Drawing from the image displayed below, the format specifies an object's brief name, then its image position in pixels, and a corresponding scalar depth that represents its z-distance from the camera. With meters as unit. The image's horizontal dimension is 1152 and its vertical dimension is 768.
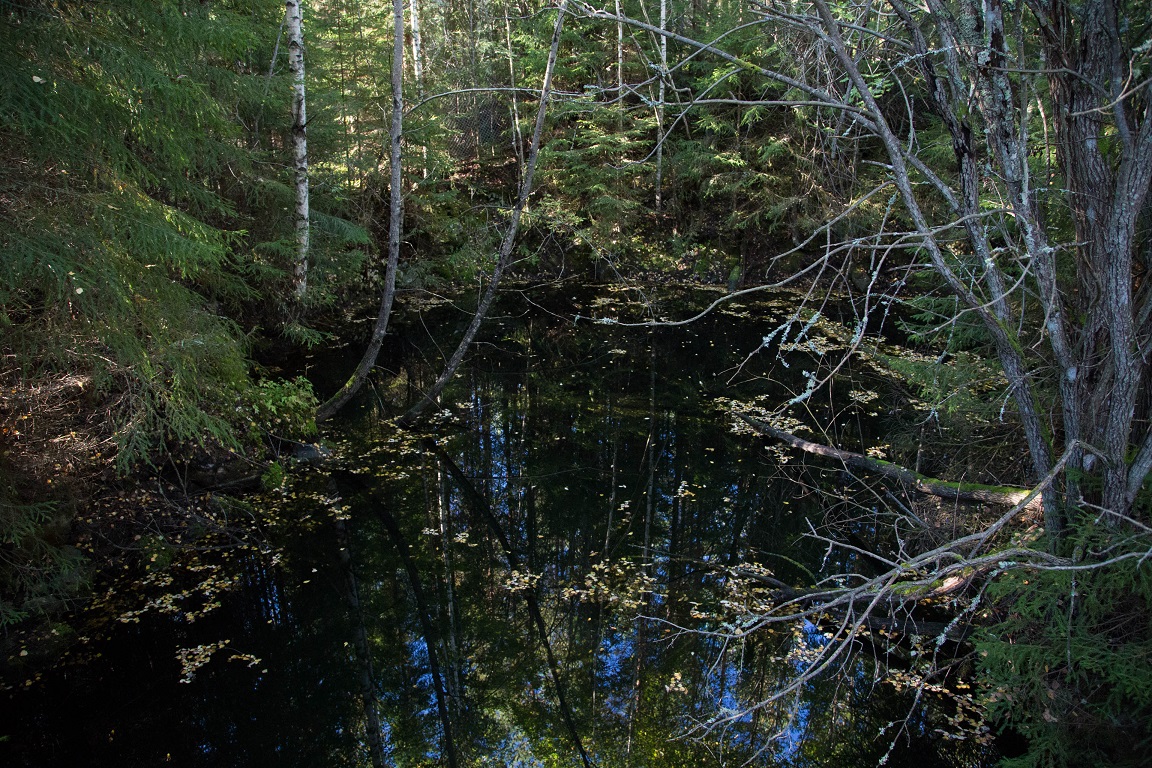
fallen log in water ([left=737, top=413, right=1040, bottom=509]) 4.91
